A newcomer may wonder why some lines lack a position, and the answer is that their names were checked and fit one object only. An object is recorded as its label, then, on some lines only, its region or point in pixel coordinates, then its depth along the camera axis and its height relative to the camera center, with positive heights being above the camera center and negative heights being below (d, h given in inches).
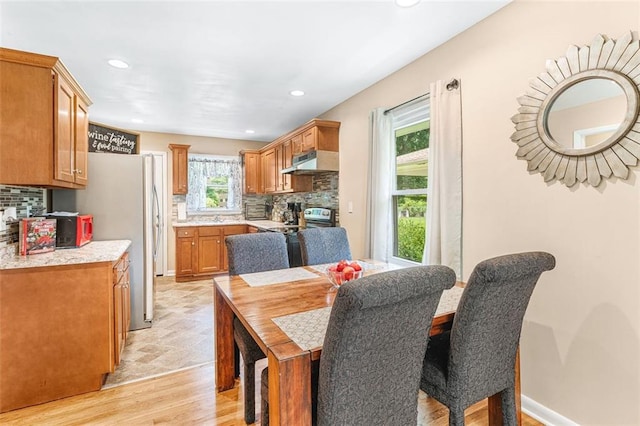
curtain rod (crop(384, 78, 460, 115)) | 91.4 +36.8
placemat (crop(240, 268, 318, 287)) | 76.0 -16.7
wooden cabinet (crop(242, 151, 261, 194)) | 225.5 +28.6
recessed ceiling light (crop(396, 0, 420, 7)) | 76.0 +50.4
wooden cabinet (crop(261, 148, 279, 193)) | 203.9 +27.4
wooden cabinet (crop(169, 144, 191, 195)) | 207.6 +28.5
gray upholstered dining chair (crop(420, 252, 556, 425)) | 48.8 -21.4
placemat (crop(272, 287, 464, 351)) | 45.6 -18.4
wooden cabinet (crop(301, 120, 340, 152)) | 151.6 +37.0
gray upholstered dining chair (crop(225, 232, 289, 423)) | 70.4 -13.1
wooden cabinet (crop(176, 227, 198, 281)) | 191.6 -24.9
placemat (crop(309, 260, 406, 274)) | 89.3 -16.3
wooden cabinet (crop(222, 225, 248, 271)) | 203.0 -12.7
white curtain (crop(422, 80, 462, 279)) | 91.4 +9.2
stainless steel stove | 151.1 -7.2
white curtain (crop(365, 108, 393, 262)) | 121.4 +10.8
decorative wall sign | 130.0 +30.9
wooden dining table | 41.9 -18.6
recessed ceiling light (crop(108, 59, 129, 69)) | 106.7 +50.7
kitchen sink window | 220.4 +19.8
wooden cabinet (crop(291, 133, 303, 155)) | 167.9 +36.8
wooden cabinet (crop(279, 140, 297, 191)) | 180.9 +29.5
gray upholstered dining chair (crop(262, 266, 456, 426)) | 37.3 -17.3
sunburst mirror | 58.5 +20.0
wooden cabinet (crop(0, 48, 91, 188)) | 73.3 +22.2
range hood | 148.3 +23.8
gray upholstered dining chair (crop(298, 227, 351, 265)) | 99.4 -11.1
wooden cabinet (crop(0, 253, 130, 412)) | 74.2 -29.5
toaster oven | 95.8 -5.9
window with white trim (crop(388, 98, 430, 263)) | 112.4 +11.5
